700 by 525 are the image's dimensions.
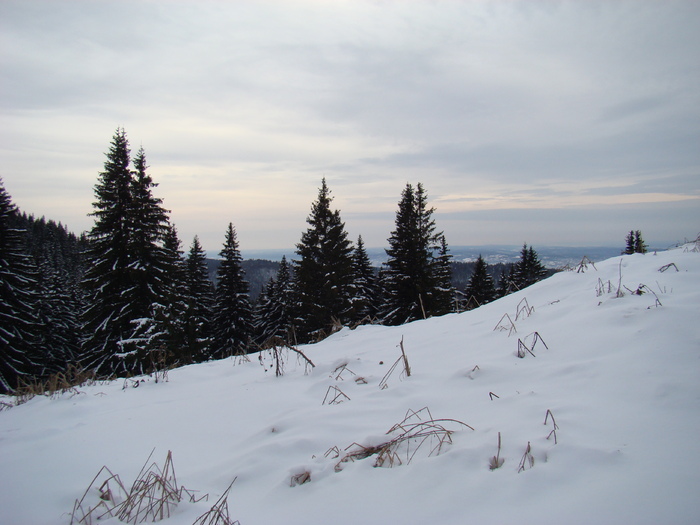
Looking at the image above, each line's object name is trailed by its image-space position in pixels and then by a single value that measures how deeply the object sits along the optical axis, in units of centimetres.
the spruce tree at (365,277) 2744
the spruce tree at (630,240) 4019
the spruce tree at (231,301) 2761
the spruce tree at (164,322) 1425
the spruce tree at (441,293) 2023
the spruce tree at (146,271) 1453
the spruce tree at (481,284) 3102
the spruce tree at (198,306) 2427
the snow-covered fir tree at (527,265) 3194
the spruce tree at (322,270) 2116
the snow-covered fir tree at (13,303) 1630
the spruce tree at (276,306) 3008
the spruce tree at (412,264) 2030
